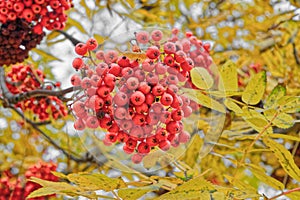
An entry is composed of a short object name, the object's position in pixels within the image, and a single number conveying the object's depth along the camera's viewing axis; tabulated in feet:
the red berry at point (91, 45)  2.16
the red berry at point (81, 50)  2.16
